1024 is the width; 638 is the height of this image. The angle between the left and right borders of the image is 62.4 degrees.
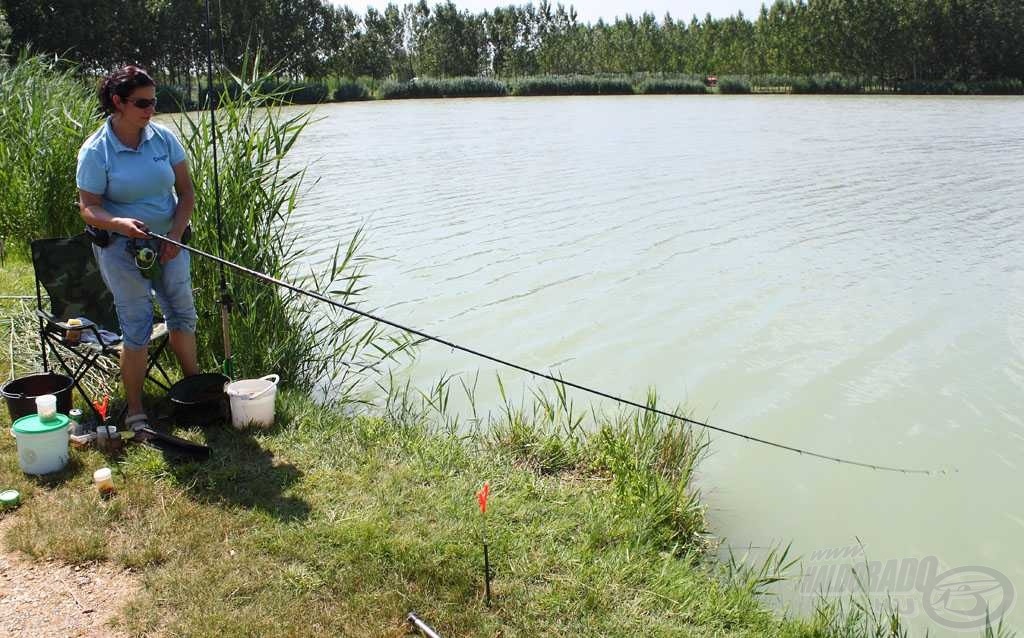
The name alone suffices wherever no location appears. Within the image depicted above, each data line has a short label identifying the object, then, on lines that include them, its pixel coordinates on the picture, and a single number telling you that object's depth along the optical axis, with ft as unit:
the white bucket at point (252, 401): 13.29
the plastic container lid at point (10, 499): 11.14
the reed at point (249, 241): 16.38
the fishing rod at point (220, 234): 13.32
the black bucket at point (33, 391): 13.16
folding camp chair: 13.67
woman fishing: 11.75
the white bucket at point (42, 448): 11.79
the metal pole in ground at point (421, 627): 8.66
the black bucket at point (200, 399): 13.52
